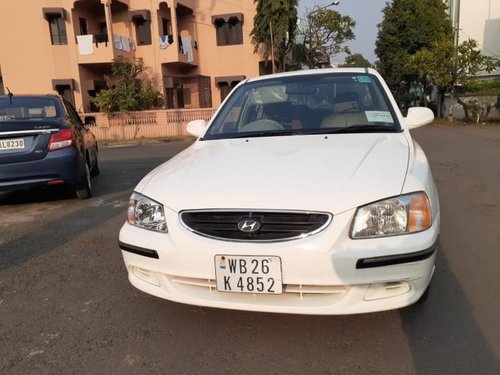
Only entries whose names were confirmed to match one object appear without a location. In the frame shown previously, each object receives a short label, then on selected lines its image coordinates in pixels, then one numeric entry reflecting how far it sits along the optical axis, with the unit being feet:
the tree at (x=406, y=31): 94.68
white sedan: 7.73
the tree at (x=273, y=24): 80.33
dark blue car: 19.08
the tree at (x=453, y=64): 70.49
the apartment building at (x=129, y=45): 75.61
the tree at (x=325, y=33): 99.80
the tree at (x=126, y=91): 69.00
